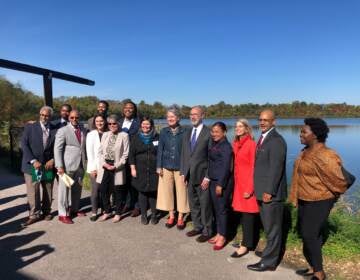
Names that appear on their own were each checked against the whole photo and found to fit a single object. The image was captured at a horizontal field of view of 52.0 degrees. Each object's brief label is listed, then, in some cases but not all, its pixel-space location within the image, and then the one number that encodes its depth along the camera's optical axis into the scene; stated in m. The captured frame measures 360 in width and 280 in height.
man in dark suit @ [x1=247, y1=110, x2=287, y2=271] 3.94
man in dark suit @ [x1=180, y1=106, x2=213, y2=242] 5.11
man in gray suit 5.75
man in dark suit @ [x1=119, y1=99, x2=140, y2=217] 6.29
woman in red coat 4.34
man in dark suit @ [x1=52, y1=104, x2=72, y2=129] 6.21
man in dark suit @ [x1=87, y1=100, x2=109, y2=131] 6.34
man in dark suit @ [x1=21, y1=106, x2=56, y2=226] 5.75
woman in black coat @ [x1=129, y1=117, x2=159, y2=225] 5.80
